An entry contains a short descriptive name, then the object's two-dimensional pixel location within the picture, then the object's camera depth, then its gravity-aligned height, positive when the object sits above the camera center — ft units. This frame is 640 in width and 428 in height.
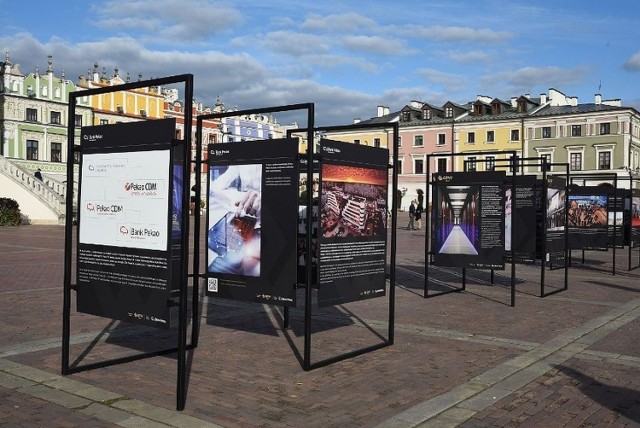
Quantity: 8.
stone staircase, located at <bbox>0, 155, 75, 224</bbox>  126.62 +2.21
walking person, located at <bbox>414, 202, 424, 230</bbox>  128.47 -0.35
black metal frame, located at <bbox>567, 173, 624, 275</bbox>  55.27 +3.57
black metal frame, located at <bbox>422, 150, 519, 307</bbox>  35.73 -3.10
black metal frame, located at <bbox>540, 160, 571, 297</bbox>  39.55 -1.66
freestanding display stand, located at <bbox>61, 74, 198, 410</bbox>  17.65 -0.41
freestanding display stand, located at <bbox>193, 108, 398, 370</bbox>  21.72 -0.46
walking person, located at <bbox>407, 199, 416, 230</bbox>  126.56 -0.56
